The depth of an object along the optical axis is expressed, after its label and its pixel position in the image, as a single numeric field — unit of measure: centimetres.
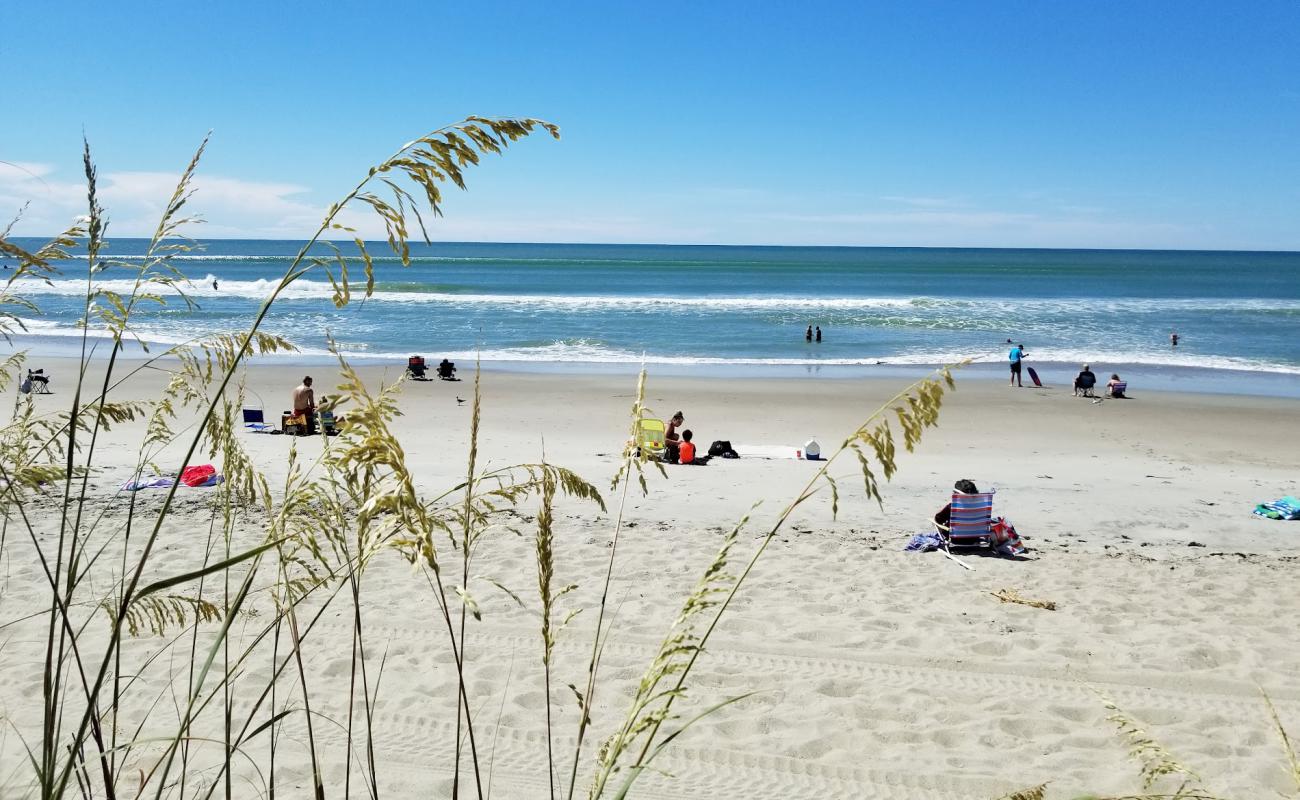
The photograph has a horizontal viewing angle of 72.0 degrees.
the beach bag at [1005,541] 866
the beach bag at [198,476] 997
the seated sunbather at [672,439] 1297
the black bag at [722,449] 1352
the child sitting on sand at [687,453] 1273
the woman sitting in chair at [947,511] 881
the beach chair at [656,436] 1191
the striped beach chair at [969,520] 858
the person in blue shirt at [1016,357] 2214
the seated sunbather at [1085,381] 2062
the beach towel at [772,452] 1377
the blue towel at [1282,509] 1012
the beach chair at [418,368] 2175
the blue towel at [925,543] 866
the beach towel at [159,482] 924
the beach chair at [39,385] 1755
